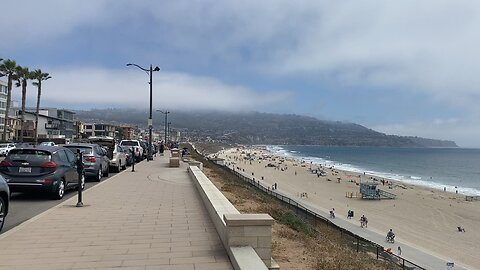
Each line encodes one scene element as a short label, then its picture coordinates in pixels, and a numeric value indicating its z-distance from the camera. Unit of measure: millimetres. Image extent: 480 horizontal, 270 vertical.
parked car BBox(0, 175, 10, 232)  7242
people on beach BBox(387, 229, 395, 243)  25078
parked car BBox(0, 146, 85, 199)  10742
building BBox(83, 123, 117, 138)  137150
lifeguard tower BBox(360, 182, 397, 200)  47784
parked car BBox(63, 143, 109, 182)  15766
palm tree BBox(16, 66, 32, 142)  59250
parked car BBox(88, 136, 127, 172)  20641
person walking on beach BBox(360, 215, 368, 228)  30405
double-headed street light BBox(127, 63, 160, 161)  28484
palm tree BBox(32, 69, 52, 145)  63612
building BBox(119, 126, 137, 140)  153388
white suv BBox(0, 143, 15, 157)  38625
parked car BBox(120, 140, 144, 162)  30503
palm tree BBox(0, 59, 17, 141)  58753
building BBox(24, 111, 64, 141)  93312
